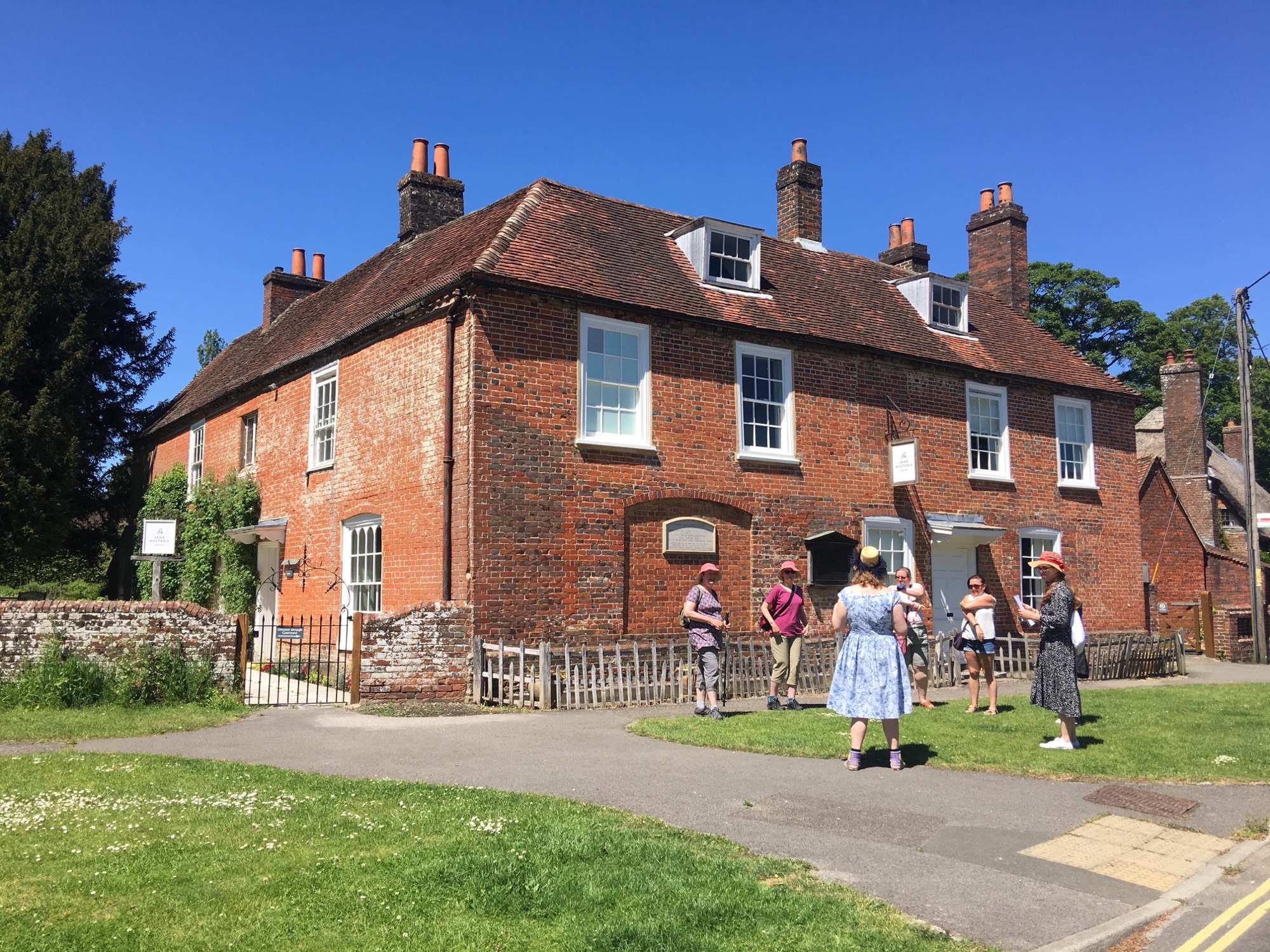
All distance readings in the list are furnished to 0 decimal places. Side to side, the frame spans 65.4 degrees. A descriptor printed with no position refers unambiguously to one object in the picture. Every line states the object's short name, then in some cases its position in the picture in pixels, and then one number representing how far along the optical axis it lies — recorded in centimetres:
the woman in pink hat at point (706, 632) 1152
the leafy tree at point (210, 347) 4756
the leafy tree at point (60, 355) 2162
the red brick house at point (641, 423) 1452
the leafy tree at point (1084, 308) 4888
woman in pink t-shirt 1268
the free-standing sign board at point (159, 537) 1410
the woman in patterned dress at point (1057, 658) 933
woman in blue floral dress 830
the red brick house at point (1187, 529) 2556
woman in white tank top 1188
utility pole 2192
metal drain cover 729
